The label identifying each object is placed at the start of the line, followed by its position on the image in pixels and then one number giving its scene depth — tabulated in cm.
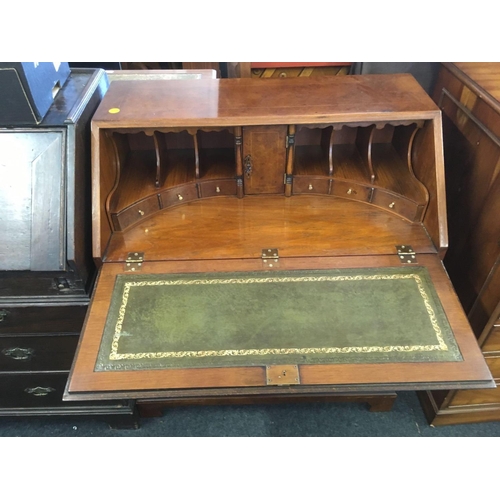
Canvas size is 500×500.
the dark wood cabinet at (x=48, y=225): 123
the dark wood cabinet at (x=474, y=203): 135
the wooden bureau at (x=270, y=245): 105
